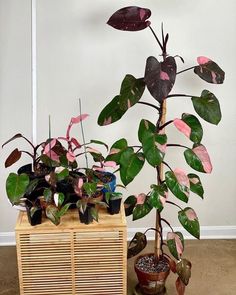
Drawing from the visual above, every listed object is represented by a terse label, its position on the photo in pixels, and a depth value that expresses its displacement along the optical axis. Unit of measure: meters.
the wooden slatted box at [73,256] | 1.95
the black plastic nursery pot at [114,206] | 2.02
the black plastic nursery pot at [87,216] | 1.94
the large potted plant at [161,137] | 1.88
